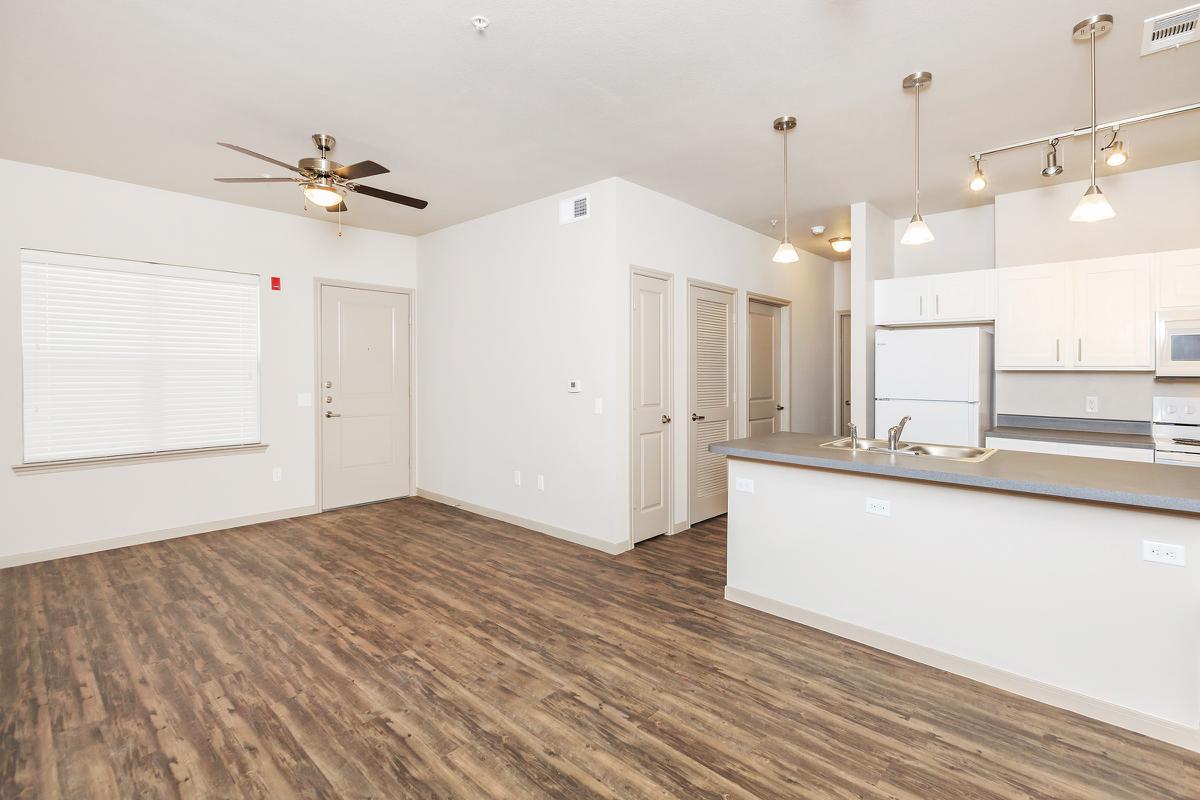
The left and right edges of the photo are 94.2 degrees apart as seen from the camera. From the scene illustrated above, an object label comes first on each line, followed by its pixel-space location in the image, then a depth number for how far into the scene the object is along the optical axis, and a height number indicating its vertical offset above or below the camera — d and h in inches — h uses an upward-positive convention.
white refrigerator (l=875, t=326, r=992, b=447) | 168.9 +3.5
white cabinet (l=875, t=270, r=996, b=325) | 175.9 +31.2
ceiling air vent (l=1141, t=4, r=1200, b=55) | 92.3 +62.3
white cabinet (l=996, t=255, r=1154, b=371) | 152.5 +22.5
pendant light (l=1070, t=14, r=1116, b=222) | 94.7 +35.7
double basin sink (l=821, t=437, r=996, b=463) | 119.9 -12.6
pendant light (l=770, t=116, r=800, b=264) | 133.0 +37.7
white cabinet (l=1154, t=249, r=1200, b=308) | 143.9 +29.9
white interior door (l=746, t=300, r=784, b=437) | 233.1 +10.8
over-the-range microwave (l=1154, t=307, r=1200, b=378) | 145.9 +13.3
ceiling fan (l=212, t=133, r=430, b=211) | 131.4 +53.4
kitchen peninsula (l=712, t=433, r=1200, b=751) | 85.1 -31.5
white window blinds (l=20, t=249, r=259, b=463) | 166.6 +12.8
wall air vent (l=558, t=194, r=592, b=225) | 177.8 +60.4
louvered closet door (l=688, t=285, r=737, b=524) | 200.1 +0.6
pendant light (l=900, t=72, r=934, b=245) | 116.6 +35.0
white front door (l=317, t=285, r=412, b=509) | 224.2 -0.1
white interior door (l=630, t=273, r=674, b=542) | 178.9 -2.8
